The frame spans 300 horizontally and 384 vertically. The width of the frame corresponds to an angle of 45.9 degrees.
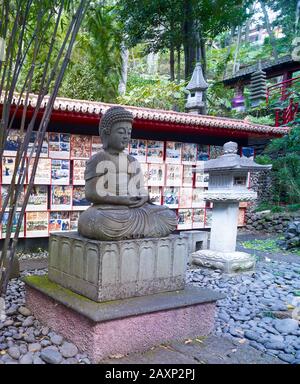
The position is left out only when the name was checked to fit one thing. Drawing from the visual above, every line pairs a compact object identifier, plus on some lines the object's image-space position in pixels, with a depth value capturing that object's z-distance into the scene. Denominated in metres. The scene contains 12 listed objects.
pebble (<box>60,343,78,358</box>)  2.64
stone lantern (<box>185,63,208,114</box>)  11.12
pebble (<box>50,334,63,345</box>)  2.82
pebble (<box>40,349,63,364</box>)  2.53
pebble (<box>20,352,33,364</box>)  2.52
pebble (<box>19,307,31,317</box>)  3.35
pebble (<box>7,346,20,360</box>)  2.57
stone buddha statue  3.01
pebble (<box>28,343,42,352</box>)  2.70
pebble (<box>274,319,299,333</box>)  3.35
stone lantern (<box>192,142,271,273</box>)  5.79
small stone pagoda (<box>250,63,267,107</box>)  15.38
